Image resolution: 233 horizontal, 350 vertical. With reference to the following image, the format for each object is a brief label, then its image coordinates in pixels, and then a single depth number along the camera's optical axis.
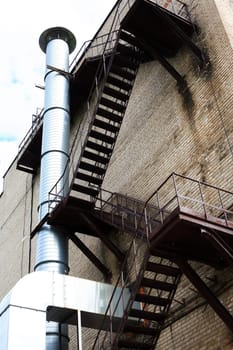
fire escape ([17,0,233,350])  7.98
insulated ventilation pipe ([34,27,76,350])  11.81
